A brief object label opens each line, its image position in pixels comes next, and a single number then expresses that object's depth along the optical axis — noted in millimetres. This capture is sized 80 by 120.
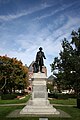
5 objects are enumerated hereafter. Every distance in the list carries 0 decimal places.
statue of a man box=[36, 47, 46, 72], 8506
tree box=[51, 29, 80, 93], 22510
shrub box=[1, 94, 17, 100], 18876
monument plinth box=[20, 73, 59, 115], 7419
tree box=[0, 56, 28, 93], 21774
